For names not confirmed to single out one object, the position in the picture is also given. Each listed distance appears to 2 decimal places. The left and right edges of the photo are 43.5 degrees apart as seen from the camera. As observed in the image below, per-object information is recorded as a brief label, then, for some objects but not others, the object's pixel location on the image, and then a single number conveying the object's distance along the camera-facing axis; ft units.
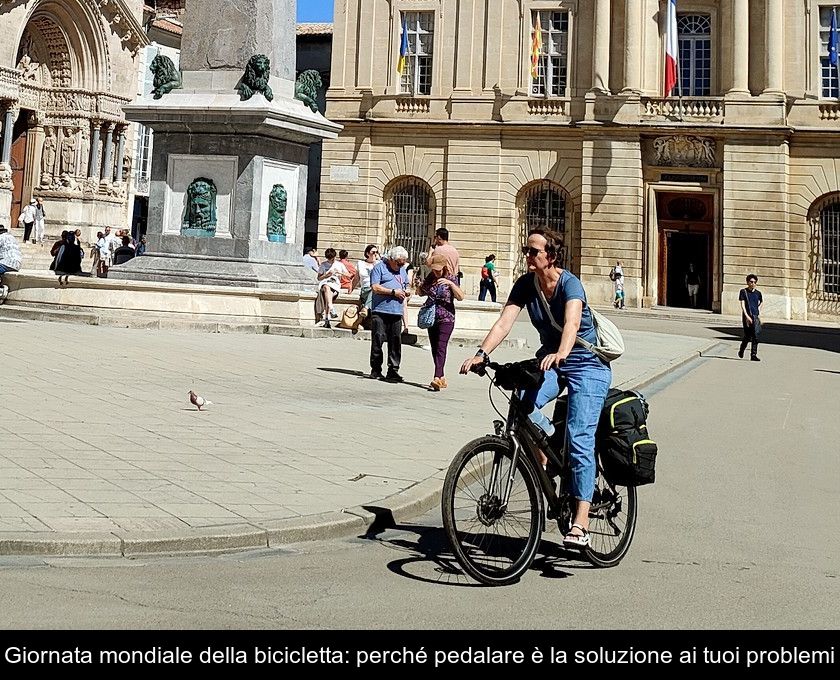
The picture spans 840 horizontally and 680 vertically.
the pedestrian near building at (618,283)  122.72
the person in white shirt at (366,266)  67.15
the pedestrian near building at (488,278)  115.65
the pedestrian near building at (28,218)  107.65
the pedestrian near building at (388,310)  43.04
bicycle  17.01
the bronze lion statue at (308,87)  57.74
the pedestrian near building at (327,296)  58.85
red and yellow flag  124.16
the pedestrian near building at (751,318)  71.10
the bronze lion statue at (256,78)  52.98
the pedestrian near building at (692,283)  126.82
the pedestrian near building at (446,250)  43.09
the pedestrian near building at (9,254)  62.19
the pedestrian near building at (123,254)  76.28
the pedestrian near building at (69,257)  75.20
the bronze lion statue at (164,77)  55.62
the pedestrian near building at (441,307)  41.60
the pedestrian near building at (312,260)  73.15
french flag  118.62
